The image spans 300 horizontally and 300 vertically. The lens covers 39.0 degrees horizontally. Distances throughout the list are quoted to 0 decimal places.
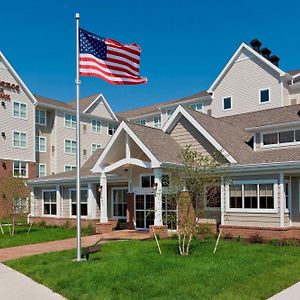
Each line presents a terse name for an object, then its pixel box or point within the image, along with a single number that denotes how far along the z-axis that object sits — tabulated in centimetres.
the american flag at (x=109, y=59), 1430
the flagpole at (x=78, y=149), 1343
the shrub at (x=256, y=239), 1792
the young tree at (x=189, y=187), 1425
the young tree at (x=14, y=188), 2325
